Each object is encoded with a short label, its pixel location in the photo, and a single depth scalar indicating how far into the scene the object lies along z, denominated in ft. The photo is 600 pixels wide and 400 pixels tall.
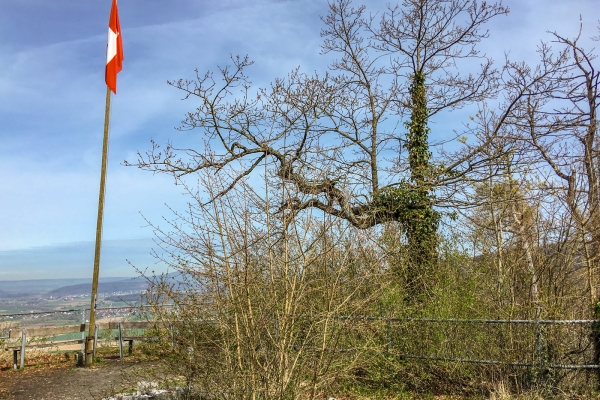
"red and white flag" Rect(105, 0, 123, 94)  43.68
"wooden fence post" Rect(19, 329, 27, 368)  41.50
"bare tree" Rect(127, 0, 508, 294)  40.16
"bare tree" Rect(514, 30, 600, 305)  25.88
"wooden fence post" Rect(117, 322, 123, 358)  46.48
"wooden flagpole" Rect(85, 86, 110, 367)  41.86
